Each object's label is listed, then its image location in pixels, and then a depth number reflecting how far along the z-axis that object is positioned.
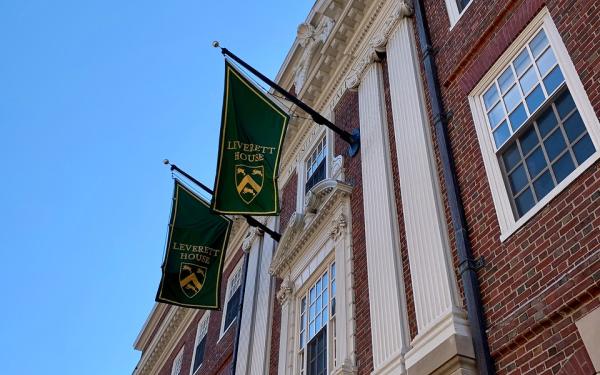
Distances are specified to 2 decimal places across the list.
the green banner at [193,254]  14.41
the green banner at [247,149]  11.98
